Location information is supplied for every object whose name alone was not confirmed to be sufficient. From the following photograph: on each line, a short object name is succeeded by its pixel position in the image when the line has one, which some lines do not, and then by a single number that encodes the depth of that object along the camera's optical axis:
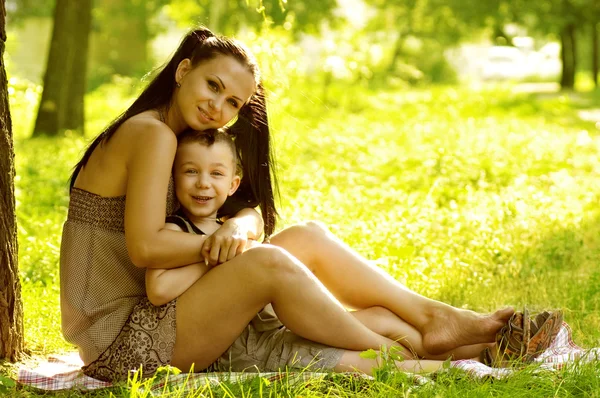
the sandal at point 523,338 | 6.47
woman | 6.19
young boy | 6.59
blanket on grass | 6.15
